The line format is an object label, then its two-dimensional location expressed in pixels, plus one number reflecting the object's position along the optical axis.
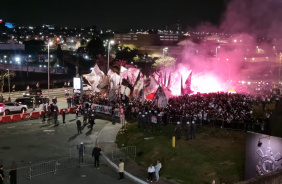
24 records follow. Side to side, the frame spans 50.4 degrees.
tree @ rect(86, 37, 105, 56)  90.88
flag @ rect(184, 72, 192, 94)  33.62
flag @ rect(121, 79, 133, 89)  31.08
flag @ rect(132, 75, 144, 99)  30.61
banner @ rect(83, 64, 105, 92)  35.91
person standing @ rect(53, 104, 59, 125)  25.47
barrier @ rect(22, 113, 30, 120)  27.28
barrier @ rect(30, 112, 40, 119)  27.96
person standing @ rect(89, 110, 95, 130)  24.43
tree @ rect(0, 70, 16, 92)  44.59
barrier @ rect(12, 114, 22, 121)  26.62
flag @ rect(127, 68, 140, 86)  31.76
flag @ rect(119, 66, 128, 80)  32.20
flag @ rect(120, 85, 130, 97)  31.02
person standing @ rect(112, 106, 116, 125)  26.67
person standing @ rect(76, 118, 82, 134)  22.39
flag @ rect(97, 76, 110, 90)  35.19
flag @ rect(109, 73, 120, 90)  32.47
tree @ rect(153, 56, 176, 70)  70.41
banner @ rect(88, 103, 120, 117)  30.02
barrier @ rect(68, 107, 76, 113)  31.16
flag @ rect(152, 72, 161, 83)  34.50
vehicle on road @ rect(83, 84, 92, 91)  48.81
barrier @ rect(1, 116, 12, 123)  25.70
